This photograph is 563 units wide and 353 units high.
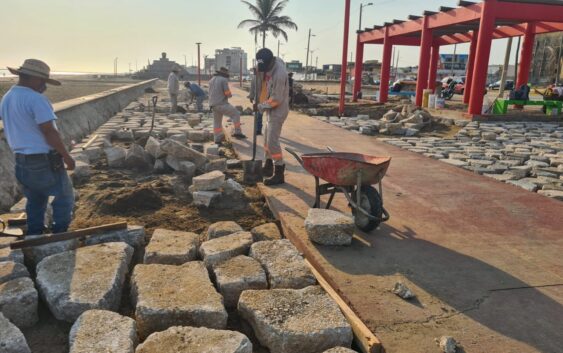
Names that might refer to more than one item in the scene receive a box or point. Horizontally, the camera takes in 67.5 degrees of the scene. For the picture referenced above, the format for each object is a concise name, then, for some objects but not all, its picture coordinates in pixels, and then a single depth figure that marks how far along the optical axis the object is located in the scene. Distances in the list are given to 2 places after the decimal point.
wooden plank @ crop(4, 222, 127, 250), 3.14
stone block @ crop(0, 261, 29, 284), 2.77
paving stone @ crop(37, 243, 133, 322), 2.55
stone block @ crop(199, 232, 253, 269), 3.20
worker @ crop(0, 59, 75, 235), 3.10
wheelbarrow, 3.69
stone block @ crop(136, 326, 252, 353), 2.10
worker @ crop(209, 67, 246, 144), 8.46
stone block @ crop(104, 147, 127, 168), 6.50
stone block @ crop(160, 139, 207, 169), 5.95
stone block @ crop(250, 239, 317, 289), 2.92
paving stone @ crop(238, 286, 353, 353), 2.28
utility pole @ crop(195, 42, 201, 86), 28.75
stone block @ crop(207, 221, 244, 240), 3.70
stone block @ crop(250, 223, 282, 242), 3.73
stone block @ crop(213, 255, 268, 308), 2.83
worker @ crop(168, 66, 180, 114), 14.67
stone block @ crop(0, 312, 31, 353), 2.08
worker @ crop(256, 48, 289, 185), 5.05
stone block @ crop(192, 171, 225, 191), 4.75
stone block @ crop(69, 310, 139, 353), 2.11
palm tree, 41.03
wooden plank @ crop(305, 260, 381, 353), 2.24
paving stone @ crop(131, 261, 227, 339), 2.46
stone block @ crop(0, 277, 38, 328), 2.49
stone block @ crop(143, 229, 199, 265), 3.24
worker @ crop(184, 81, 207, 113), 15.40
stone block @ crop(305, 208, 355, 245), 3.45
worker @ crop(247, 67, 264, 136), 8.64
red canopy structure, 11.93
